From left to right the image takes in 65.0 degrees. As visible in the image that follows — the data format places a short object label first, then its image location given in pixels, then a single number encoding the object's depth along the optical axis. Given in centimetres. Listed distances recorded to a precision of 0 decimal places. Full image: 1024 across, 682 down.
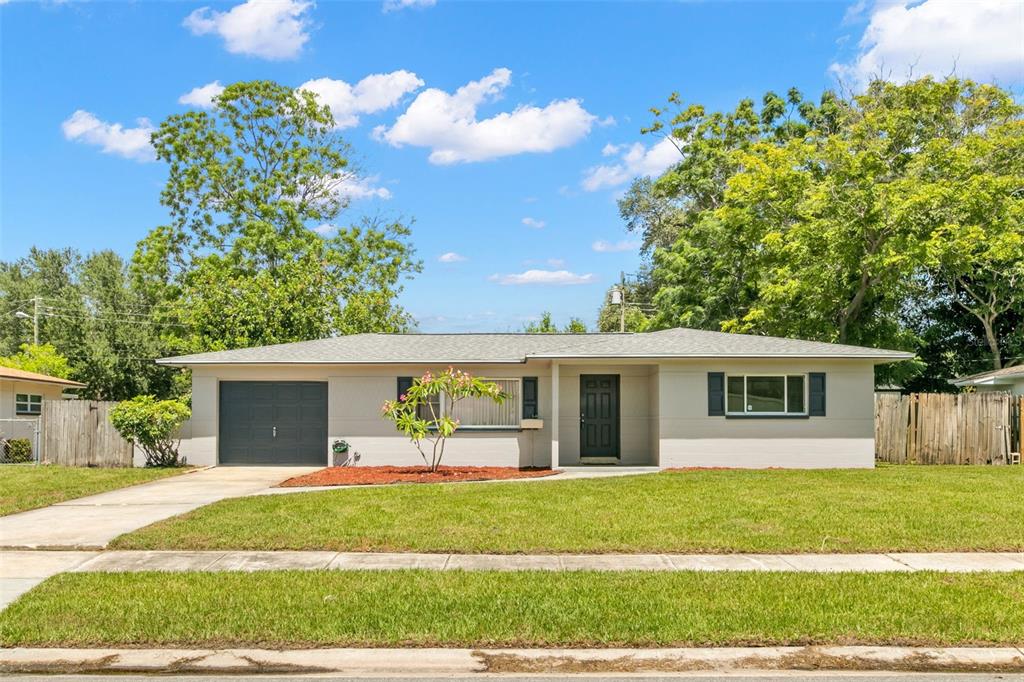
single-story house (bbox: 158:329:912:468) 1852
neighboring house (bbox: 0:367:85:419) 2603
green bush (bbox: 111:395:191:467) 1866
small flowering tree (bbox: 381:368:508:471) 1670
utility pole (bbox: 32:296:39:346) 3941
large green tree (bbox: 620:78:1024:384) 2491
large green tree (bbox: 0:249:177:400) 3841
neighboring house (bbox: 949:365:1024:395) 2659
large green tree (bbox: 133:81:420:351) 3500
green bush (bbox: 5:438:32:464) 2325
